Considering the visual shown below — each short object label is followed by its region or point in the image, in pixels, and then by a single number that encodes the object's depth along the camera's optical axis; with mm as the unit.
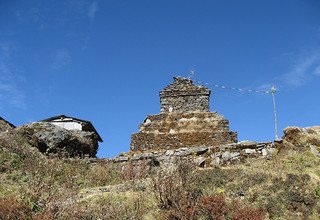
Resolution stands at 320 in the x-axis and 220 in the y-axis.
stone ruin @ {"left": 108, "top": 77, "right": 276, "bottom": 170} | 12760
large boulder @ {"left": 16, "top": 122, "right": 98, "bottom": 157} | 14895
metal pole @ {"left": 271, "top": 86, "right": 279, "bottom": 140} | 18543
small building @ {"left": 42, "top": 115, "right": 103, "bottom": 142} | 26180
